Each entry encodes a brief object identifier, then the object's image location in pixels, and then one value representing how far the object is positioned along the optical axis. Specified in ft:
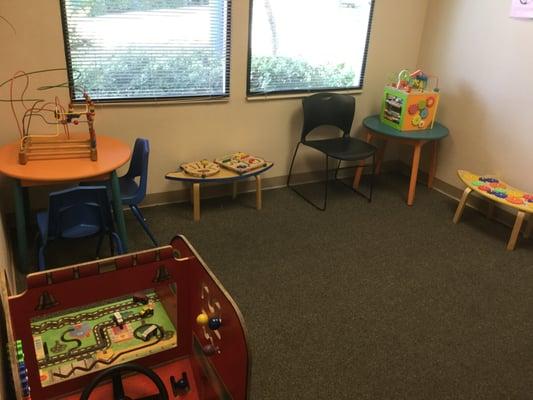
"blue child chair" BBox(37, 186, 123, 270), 6.70
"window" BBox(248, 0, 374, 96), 10.50
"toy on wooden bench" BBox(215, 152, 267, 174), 10.28
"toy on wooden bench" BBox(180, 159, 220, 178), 9.94
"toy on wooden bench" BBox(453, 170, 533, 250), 9.30
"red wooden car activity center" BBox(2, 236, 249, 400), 4.17
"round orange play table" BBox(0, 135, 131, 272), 7.24
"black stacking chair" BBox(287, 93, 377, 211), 11.01
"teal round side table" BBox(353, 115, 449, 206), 10.96
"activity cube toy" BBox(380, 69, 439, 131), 11.07
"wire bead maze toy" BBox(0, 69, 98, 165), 7.89
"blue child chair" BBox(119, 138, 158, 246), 8.29
